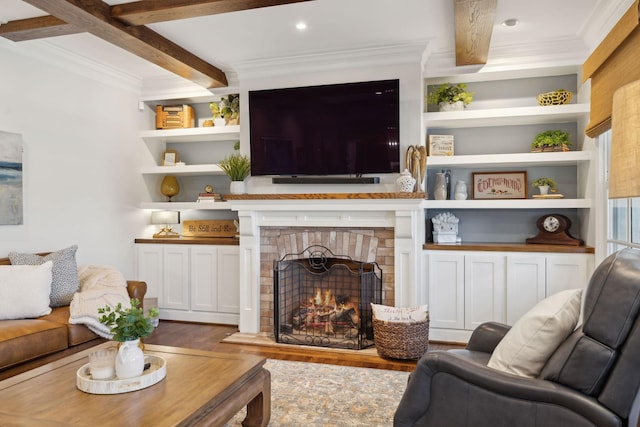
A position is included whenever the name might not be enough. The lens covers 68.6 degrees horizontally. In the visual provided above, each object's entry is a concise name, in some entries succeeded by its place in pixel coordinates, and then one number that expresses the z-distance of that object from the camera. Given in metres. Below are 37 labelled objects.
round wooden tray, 1.99
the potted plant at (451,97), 4.18
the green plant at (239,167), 4.36
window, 2.94
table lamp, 5.24
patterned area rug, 2.57
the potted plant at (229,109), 4.71
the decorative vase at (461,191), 4.23
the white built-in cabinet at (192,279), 4.67
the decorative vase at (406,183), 3.83
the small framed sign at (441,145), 4.26
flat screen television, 3.97
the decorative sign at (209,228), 4.90
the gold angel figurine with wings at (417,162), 3.91
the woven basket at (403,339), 3.56
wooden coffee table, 1.77
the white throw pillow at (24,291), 3.14
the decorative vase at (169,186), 5.16
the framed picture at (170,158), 5.18
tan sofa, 2.77
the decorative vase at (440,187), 4.26
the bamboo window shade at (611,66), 1.90
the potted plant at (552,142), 4.02
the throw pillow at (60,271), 3.49
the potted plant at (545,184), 4.09
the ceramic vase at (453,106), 4.17
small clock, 3.97
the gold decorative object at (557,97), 3.96
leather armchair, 1.54
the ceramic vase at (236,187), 4.35
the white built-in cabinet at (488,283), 3.82
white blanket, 3.24
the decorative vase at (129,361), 2.08
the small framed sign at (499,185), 4.31
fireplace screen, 4.06
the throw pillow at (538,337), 1.82
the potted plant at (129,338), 2.08
